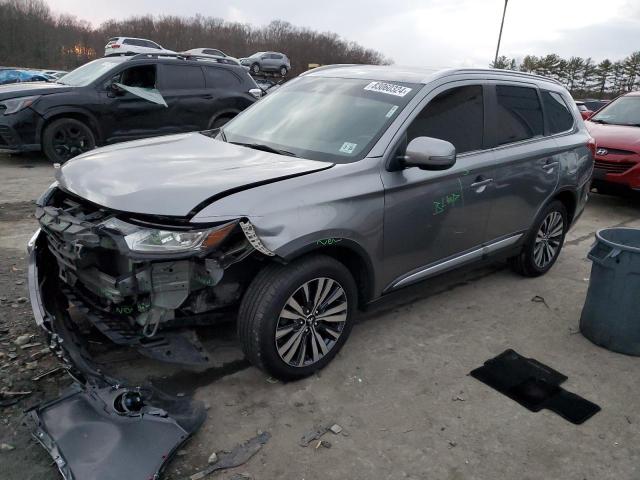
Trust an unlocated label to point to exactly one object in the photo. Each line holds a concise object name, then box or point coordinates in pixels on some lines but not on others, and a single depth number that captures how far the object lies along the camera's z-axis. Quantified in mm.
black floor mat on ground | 3025
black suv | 7992
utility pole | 26545
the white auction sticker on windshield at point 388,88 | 3457
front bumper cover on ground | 2217
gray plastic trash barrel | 3461
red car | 7477
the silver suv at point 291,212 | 2568
